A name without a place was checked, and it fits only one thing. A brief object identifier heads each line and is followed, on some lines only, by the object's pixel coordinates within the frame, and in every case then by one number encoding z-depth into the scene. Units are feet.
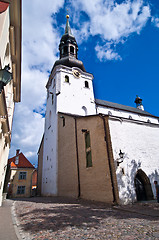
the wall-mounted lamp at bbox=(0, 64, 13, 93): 10.82
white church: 30.17
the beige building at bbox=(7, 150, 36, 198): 65.62
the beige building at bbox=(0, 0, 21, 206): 16.52
